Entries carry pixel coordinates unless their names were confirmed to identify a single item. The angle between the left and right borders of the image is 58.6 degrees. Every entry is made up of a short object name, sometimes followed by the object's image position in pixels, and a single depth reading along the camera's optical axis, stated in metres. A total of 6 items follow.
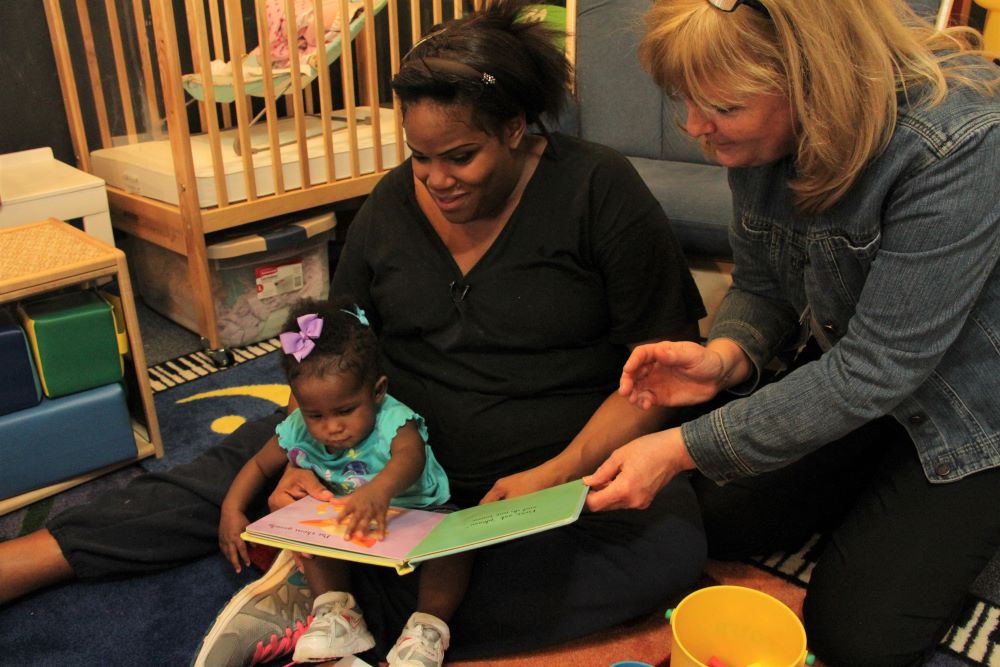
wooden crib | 2.18
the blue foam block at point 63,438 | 1.64
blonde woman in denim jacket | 0.97
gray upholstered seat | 2.32
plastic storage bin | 2.34
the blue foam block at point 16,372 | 1.59
